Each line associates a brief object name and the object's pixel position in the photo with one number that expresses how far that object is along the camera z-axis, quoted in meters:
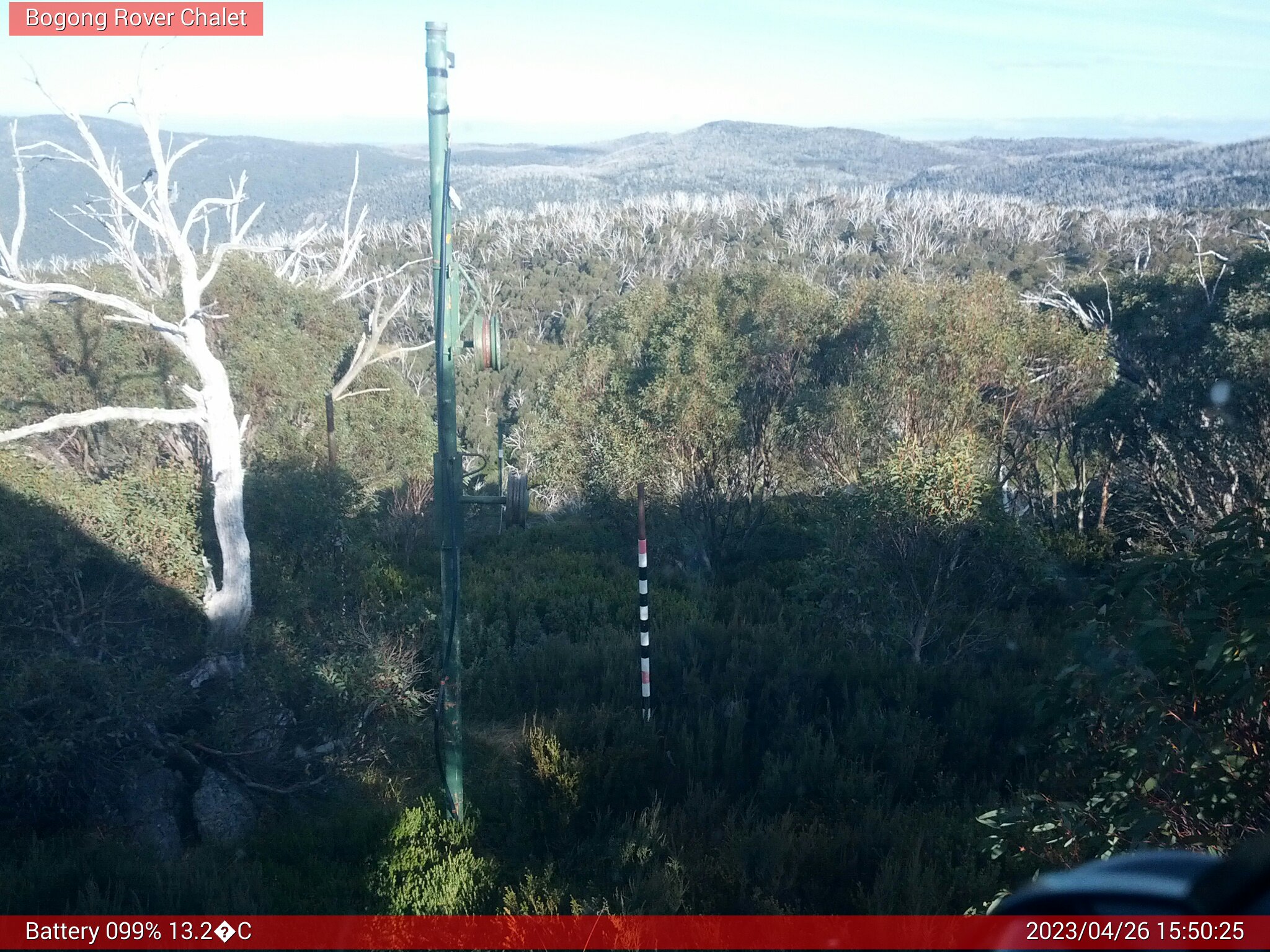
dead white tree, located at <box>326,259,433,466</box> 12.99
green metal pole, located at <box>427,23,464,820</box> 5.70
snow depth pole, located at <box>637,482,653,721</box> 7.86
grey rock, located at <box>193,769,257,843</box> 6.93
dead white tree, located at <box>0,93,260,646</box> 10.15
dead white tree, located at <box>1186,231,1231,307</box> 16.03
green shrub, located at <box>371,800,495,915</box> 4.95
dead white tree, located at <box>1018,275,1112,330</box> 17.36
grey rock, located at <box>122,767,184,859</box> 6.62
